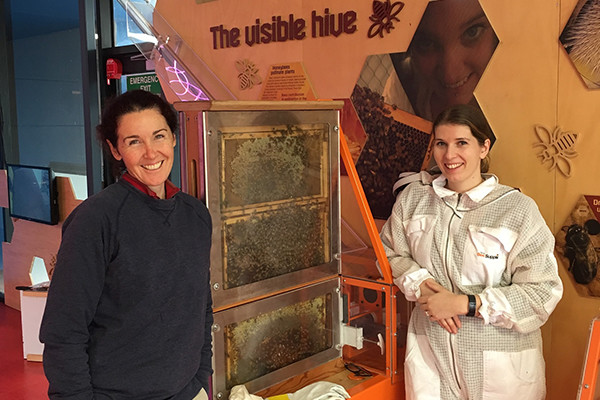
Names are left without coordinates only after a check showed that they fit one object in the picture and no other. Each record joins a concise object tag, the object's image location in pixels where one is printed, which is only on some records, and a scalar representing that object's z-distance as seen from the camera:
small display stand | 4.50
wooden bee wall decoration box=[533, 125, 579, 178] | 2.70
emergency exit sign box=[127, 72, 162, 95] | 4.99
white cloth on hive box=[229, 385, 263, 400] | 2.27
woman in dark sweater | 1.63
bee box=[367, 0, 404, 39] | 3.21
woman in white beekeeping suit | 2.30
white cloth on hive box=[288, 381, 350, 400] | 2.40
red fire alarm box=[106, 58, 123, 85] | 5.20
